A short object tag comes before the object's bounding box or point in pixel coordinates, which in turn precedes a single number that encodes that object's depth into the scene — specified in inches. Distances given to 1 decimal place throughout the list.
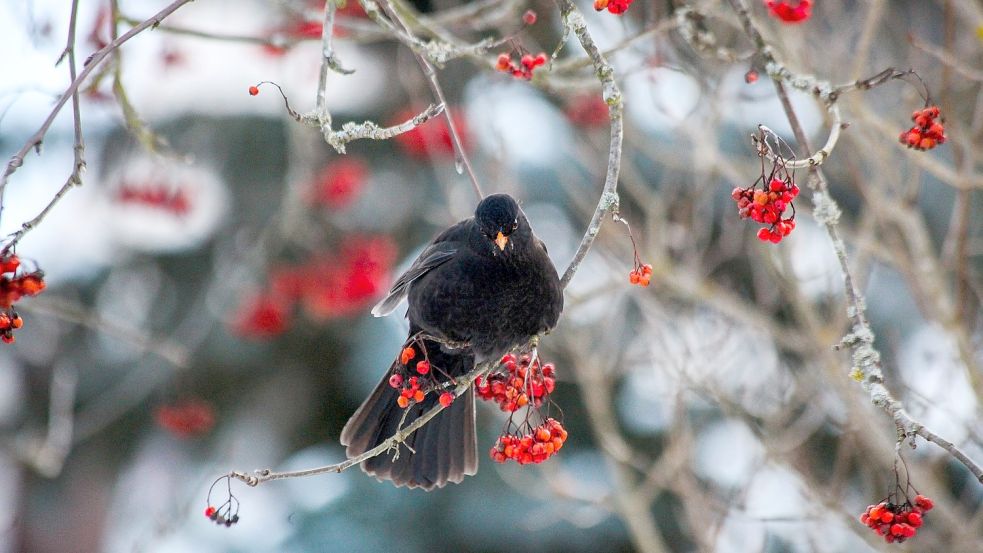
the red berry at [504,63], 228.9
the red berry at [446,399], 219.8
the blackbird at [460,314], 273.1
